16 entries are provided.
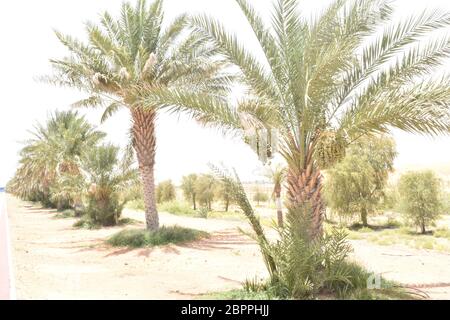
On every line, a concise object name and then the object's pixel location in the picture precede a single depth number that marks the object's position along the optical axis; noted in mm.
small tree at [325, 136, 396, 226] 22422
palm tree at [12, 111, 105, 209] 28953
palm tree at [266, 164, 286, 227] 19375
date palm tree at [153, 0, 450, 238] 7480
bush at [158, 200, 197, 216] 32156
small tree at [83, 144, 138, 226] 20734
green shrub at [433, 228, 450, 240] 18500
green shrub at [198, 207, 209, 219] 28391
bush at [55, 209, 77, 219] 29209
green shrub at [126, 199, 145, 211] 39791
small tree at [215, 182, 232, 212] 37344
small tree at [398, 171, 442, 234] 19641
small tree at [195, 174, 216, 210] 40125
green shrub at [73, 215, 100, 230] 20834
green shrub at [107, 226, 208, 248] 13516
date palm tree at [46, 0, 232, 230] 13297
